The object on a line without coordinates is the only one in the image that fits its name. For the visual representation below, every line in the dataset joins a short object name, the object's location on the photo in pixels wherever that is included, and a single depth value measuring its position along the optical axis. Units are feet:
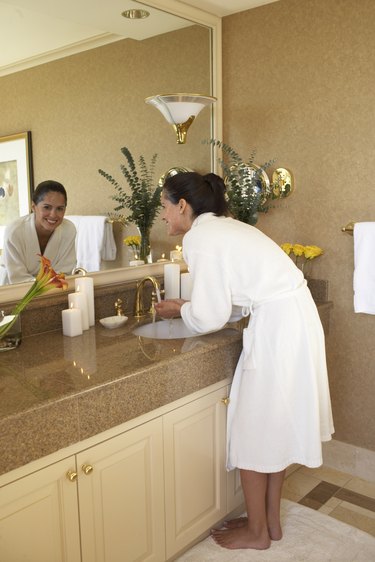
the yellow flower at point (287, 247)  8.71
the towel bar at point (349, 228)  8.09
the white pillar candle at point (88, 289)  7.19
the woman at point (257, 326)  6.11
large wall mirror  6.77
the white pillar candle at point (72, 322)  6.78
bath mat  6.77
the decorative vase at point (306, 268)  8.96
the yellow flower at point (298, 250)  8.56
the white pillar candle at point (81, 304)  6.97
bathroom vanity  4.67
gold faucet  7.84
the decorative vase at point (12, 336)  6.20
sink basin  7.32
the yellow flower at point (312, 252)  8.48
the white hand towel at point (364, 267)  7.80
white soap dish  7.23
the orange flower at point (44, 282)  5.49
